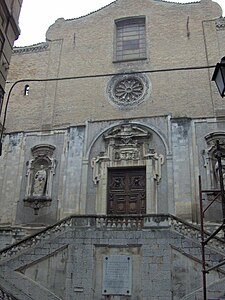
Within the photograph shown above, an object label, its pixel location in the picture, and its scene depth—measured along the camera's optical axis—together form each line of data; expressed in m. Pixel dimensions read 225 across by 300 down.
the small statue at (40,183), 15.71
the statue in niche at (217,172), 14.54
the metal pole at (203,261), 8.82
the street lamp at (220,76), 4.62
